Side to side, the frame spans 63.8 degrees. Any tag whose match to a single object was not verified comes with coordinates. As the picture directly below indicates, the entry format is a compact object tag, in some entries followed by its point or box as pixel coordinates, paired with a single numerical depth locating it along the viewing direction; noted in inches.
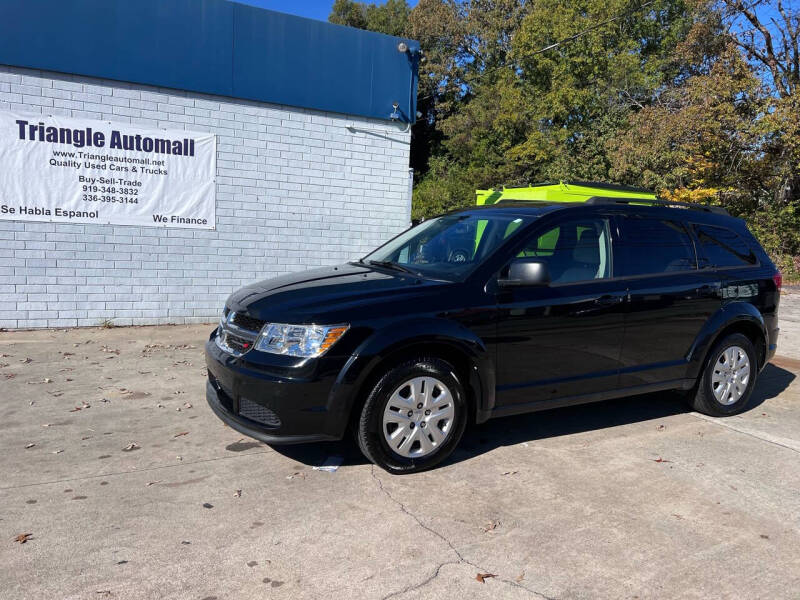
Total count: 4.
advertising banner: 329.1
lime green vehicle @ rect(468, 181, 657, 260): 350.6
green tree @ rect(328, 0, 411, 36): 1739.7
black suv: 156.1
